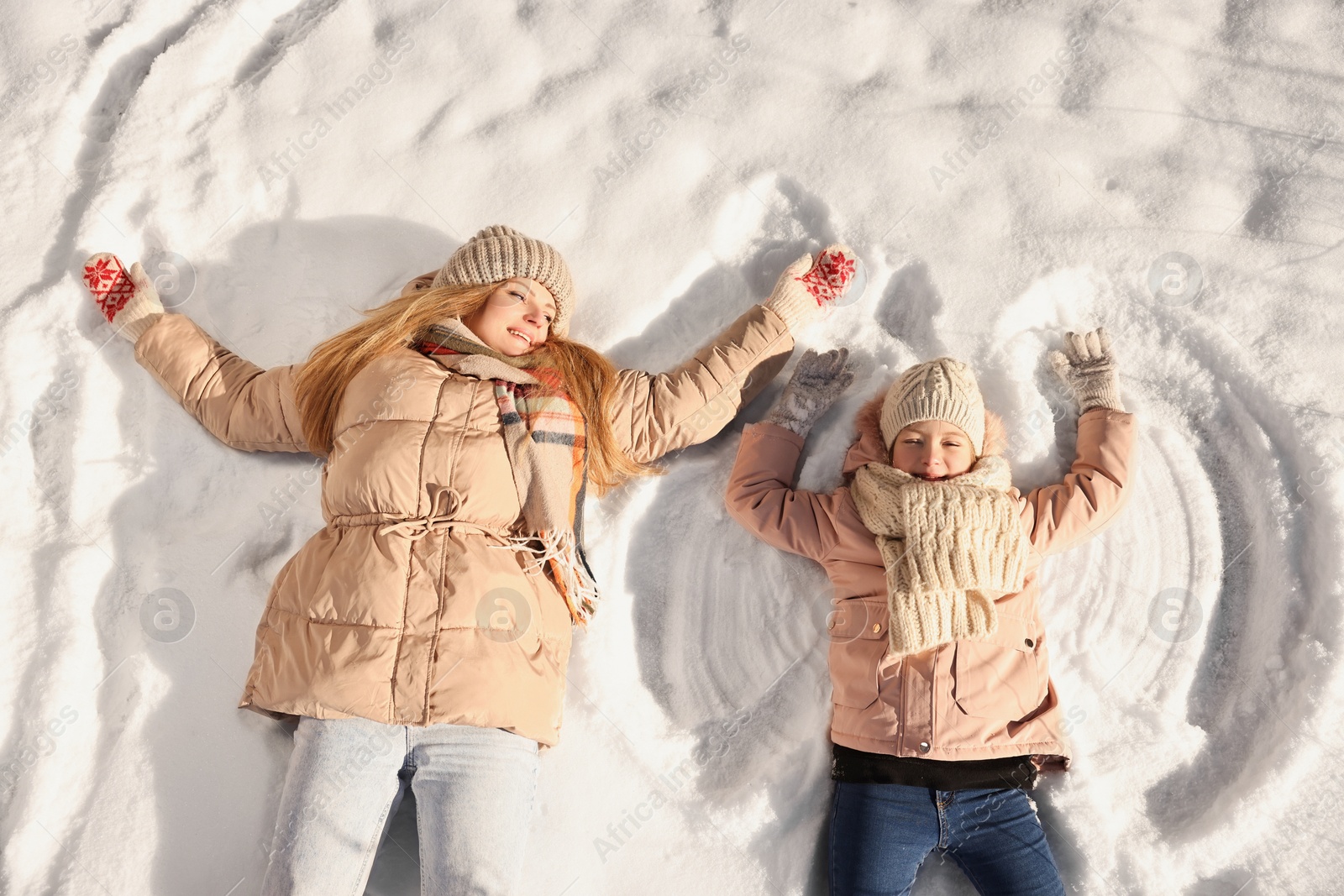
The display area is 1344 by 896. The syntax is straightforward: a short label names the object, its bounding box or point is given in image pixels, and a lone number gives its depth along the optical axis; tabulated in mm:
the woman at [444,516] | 2406
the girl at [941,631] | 2508
